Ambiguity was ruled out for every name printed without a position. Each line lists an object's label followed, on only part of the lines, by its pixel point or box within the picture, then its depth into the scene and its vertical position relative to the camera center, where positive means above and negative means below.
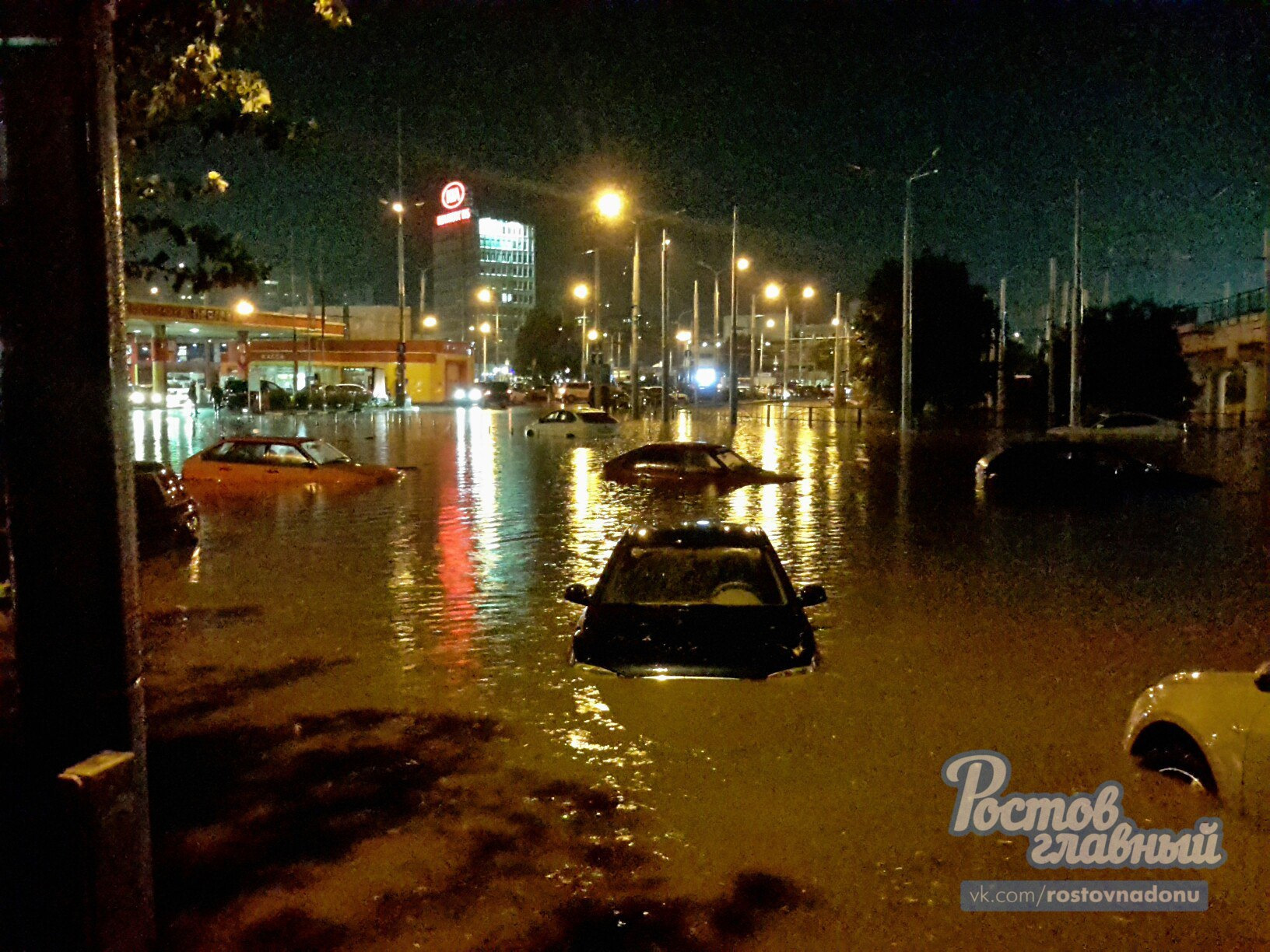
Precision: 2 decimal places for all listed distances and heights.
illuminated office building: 168.12 +19.52
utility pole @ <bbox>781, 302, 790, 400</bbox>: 87.32 +2.34
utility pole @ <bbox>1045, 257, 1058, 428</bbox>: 57.78 +2.10
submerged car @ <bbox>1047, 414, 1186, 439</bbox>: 46.06 -1.34
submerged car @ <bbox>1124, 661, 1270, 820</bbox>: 5.50 -1.64
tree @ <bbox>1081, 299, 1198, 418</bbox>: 56.94 +1.64
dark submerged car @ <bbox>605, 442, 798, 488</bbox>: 25.41 -1.48
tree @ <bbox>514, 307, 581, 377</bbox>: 132.75 +6.26
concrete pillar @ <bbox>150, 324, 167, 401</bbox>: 74.94 +2.89
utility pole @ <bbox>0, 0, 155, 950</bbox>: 3.69 -0.17
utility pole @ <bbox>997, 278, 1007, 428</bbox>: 64.70 +1.11
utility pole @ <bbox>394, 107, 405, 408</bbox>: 61.47 +5.14
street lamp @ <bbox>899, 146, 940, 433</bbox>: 47.38 +2.60
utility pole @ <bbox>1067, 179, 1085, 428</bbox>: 47.36 +2.51
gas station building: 80.75 +3.17
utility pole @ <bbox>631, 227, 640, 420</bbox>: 53.50 +2.85
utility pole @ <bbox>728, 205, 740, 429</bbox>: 52.31 +0.95
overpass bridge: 53.44 +1.75
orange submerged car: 24.27 -1.27
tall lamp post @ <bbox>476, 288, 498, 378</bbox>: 58.22 +5.15
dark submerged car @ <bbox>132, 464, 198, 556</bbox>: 15.38 -1.38
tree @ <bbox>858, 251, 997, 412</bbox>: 60.06 +3.19
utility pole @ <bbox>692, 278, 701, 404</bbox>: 82.31 +6.12
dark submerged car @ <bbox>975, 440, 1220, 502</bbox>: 24.34 -1.63
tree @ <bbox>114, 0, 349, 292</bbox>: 7.47 +2.03
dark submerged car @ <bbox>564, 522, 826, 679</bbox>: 7.90 -1.46
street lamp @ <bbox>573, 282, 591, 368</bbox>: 59.28 +5.30
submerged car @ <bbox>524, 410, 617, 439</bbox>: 45.09 -0.94
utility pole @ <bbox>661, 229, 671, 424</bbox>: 53.06 +1.77
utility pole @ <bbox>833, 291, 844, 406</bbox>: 80.06 +3.21
